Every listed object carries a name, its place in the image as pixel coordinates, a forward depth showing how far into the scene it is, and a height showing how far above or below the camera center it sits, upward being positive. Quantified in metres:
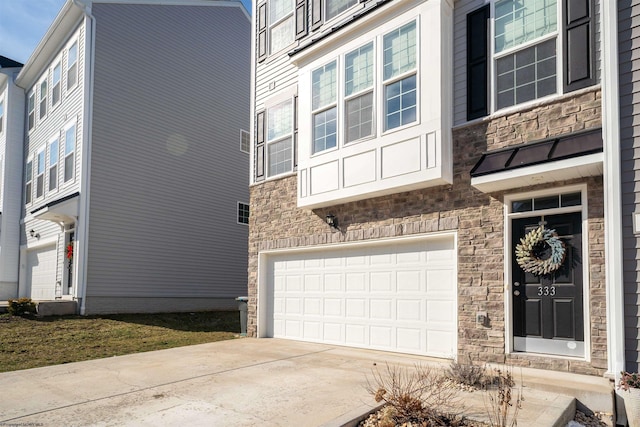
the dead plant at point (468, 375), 5.73 -1.54
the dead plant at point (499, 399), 4.14 -1.58
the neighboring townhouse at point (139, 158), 14.60 +3.00
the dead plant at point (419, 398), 4.33 -1.55
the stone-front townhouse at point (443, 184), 6.35 +1.01
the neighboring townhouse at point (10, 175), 19.30 +2.91
